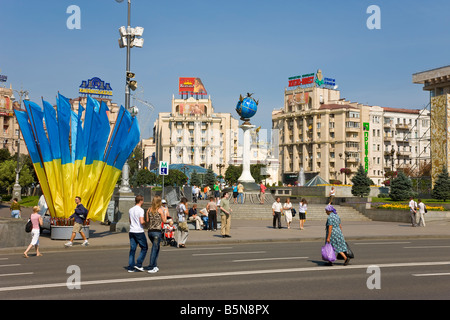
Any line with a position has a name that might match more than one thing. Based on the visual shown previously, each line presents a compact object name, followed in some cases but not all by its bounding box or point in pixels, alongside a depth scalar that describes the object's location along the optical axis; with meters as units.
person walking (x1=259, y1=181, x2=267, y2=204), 43.13
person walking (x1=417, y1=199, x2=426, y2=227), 30.09
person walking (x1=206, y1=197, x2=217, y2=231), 25.10
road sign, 24.78
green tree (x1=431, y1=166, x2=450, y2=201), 45.66
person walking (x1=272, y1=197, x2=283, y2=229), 27.23
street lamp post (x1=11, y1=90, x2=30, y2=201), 52.69
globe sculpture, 51.50
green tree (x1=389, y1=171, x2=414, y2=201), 44.31
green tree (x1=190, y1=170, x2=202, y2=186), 93.89
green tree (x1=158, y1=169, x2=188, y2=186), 94.97
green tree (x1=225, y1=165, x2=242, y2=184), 114.94
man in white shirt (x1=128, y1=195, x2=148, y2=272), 11.83
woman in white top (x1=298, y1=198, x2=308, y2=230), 27.62
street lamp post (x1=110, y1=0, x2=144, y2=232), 22.78
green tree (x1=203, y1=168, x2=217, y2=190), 90.19
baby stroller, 18.65
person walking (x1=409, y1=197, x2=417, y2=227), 30.23
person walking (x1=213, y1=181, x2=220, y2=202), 42.49
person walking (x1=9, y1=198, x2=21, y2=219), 28.72
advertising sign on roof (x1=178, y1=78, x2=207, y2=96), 136.50
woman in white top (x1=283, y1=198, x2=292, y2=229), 27.64
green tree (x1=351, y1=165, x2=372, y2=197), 50.03
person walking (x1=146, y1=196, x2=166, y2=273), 11.91
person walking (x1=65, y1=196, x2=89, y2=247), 17.70
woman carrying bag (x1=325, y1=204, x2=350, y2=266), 12.66
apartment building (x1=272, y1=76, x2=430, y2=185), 113.38
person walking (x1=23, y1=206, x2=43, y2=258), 15.88
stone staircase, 37.19
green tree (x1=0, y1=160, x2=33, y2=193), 73.06
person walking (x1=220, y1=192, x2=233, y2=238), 21.72
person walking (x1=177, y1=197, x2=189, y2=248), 18.59
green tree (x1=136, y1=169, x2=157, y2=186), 106.62
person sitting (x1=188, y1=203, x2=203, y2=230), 26.22
